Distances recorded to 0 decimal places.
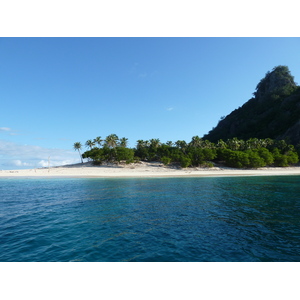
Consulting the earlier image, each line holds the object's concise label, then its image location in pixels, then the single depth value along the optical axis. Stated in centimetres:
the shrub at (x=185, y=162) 7691
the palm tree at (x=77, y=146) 11000
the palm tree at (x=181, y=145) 9599
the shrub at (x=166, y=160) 8038
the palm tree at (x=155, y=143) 10256
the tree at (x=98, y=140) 10588
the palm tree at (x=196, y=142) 9612
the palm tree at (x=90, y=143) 10556
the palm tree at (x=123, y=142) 10481
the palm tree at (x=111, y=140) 10306
